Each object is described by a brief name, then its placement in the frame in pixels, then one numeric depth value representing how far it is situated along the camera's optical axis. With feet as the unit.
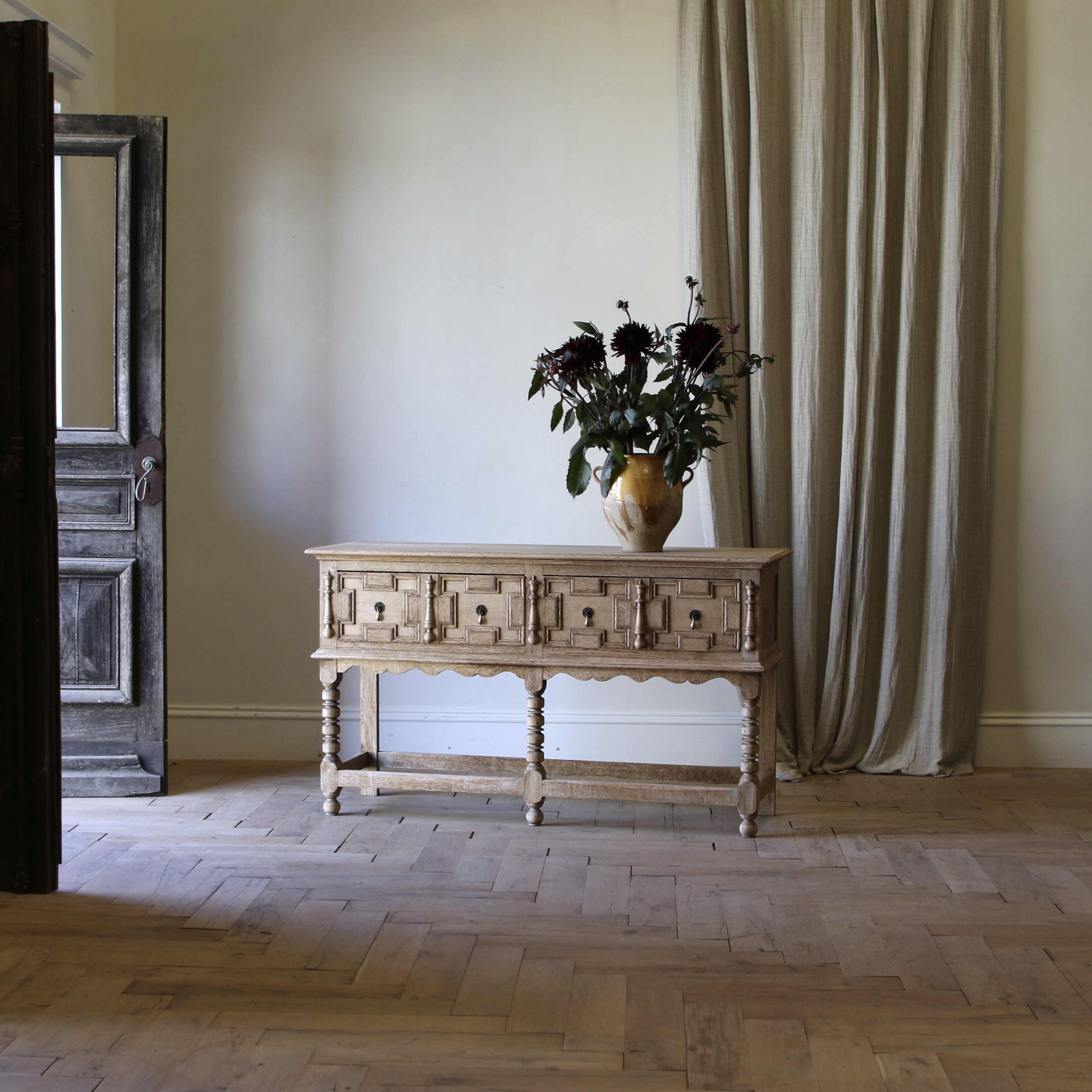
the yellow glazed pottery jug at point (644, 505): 9.96
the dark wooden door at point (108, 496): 11.21
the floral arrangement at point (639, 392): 9.80
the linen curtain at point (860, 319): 11.71
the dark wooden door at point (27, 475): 8.23
